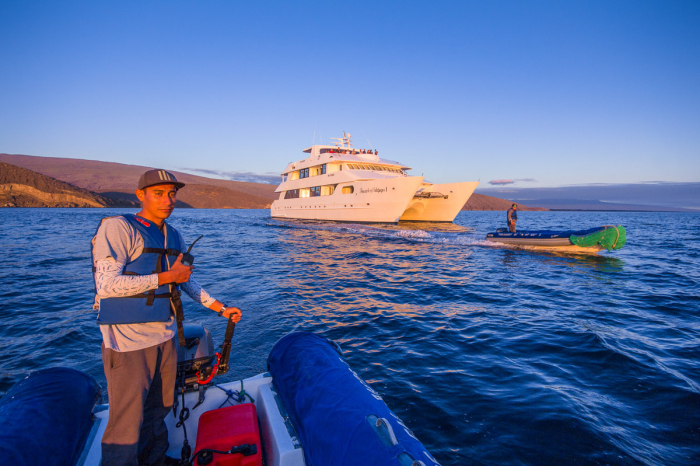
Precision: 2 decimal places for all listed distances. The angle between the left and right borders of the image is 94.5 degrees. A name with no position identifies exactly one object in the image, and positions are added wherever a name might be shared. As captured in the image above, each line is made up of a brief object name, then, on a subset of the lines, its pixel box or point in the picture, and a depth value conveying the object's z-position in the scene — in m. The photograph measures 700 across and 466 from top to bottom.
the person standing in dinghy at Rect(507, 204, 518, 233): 15.66
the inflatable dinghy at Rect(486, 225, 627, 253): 12.81
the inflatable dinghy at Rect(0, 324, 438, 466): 1.71
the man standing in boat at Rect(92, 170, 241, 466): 1.70
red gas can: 2.00
